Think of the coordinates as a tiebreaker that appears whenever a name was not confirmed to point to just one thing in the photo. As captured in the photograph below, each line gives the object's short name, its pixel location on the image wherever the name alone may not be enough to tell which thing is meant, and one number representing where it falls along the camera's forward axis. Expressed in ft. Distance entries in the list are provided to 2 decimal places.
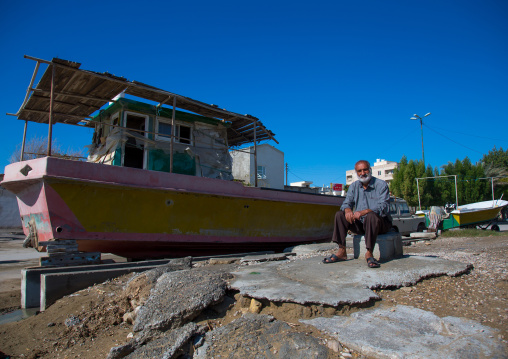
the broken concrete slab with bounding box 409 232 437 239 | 39.04
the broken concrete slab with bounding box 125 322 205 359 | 7.07
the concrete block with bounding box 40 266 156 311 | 11.69
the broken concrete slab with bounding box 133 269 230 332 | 8.04
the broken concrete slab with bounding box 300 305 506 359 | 5.93
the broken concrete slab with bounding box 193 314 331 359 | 6.48
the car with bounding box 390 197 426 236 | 42.50
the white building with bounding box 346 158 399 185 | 169.68
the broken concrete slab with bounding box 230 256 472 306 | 8.23
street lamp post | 86.53
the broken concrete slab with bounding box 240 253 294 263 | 14.82
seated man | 11.23
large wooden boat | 15.87
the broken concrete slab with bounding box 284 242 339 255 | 17.72
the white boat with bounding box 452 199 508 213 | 49.26
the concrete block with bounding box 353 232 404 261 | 11.75
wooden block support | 14.19
